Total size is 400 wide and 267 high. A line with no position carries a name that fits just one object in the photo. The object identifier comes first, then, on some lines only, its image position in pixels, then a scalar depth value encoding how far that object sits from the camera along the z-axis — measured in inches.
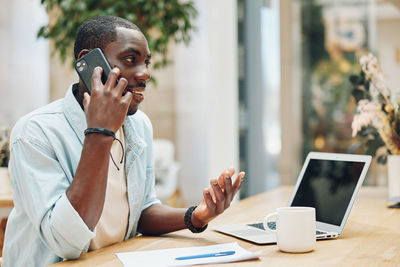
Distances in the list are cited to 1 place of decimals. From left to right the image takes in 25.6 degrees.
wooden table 75.2
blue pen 75.8
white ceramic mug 77.1
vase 108.5
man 75.3
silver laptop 86.1
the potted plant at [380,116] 106.9
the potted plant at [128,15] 167.5
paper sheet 74.1
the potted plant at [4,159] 118.4
